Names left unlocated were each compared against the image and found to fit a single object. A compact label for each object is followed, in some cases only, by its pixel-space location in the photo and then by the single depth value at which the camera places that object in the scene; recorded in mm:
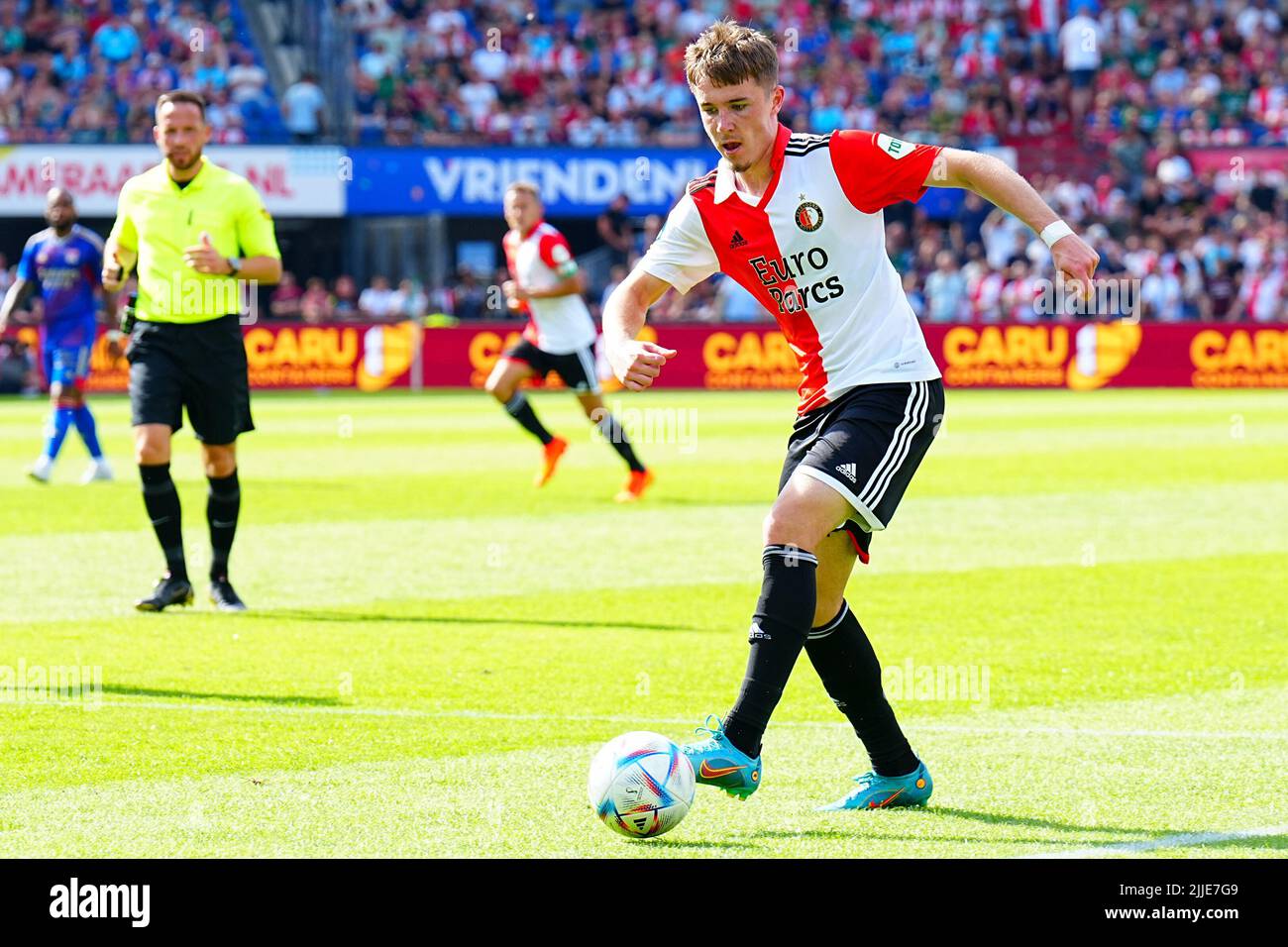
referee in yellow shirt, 9484
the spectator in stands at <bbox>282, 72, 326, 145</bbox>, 34406
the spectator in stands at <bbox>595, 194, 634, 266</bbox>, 34406
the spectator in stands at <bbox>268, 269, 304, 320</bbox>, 33531
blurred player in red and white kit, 15914
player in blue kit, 16516
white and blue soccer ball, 5152
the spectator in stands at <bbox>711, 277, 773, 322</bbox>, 34781
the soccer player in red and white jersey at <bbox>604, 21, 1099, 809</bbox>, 5410
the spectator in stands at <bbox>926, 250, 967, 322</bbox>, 32781
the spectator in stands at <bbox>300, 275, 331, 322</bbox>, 33125
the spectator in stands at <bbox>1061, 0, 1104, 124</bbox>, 37188
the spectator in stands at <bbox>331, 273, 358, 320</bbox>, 33688
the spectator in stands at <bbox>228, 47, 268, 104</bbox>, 34938
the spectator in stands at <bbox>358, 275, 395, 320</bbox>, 33688
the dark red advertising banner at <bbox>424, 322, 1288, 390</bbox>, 32938
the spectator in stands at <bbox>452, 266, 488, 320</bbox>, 34406
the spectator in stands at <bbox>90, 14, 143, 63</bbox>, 35219
